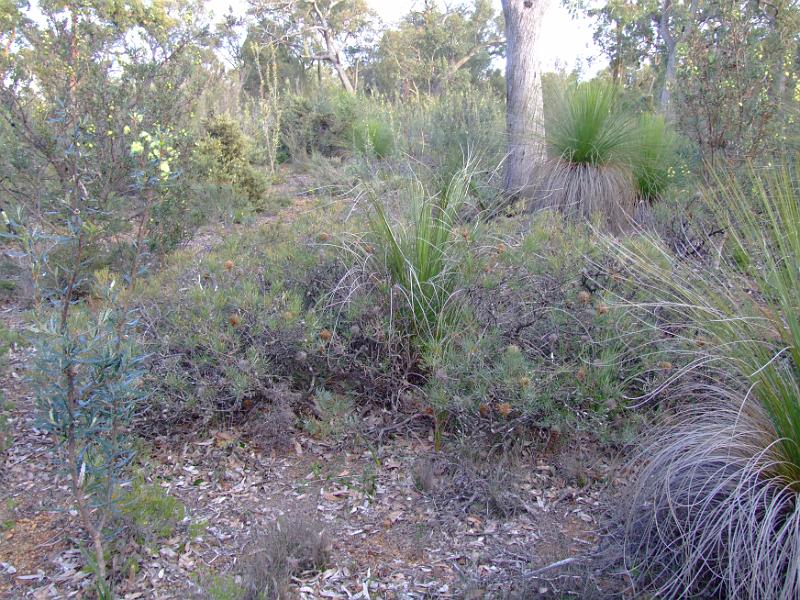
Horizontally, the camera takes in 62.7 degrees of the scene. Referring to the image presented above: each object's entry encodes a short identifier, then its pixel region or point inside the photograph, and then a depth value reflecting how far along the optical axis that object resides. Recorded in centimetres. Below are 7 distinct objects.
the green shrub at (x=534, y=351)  304
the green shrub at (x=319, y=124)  1080
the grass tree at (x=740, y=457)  193
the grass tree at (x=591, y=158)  620
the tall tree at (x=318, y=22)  1926
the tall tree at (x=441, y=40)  2017
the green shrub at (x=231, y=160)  743
